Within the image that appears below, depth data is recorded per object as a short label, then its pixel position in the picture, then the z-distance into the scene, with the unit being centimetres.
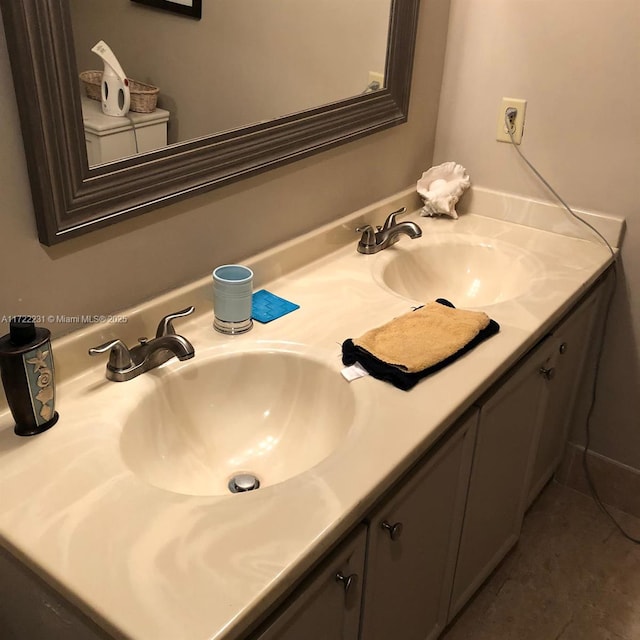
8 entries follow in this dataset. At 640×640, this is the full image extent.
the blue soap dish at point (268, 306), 141
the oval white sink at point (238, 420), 118
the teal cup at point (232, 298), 132
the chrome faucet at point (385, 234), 173
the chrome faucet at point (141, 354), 118
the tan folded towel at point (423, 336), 126
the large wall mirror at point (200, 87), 102
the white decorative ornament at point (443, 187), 195
